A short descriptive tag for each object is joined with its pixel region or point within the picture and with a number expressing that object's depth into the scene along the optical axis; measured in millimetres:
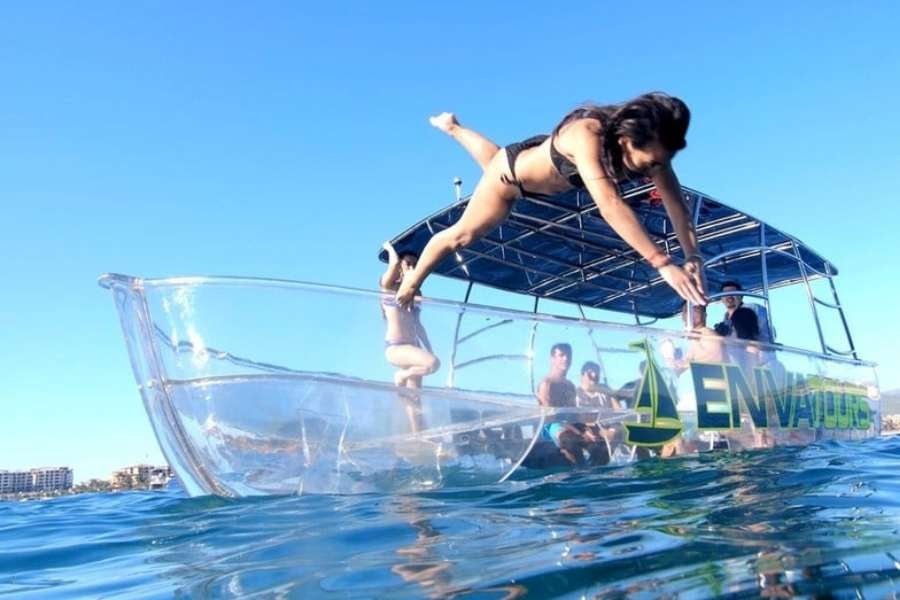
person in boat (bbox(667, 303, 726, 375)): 4703
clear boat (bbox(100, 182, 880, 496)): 3365
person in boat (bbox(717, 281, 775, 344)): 6242
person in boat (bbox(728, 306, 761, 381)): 6023
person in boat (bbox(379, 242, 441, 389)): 3793
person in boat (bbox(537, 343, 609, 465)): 4109
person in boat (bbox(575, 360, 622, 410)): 4215
